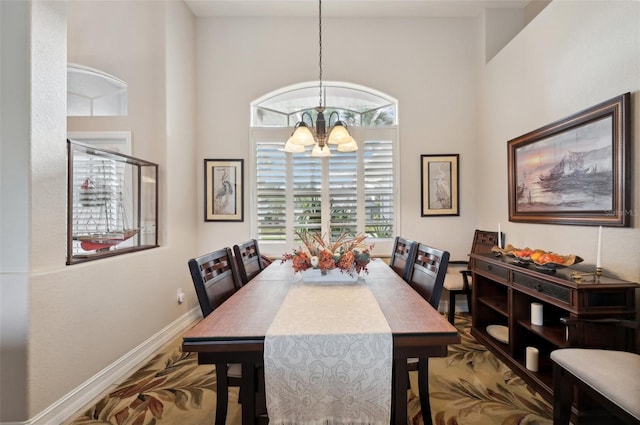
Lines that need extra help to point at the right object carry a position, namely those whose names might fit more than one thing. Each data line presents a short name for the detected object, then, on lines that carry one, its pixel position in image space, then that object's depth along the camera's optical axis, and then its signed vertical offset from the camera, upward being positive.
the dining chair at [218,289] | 1.43 -0.44
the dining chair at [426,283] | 1.60 -0.44
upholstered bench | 1.16 -0.75
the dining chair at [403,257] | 2.11 -0.36
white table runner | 1.11 -0.64
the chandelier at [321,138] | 2.03 +0.56
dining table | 1.11 -0.48
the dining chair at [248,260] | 2.13 -0.39
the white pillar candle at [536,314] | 2.06 -0.74
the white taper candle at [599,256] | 1.65 -0.25
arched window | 3.56 +0.32
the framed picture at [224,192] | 3.54 +0.26
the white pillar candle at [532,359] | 1.99 -1.04
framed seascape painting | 1.76 +0.33
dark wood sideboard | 1.60 -0.70
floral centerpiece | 1.86 -0.29
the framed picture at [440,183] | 3.49 +0.38
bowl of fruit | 1.89 -0.32
